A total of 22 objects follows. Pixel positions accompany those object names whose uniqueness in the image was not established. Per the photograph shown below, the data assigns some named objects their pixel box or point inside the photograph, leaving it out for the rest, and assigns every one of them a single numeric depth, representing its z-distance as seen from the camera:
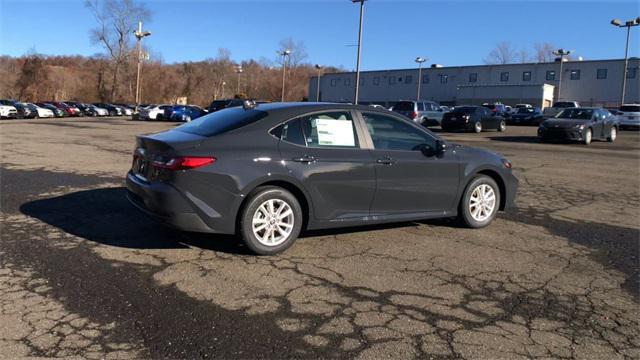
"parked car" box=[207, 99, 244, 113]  31.15
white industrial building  67.94
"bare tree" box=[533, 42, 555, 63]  103.62
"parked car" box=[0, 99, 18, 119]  40.75
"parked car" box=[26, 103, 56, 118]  44.91
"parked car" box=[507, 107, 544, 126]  40.44
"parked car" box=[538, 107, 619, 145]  22.23
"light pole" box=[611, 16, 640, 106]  41.97
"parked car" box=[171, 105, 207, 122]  43.84
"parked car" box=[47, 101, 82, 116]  51.16
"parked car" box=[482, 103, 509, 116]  43.01
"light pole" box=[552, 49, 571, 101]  54.75
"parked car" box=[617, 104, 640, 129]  34.50
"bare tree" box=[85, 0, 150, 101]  77.32
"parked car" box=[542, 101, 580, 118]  40.28
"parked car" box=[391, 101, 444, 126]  30.80
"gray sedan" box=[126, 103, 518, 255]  4.98
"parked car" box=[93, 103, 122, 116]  60.27
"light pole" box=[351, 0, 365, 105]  34.72
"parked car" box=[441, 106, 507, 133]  29.94
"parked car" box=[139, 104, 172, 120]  44.86
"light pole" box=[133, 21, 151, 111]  55.49
